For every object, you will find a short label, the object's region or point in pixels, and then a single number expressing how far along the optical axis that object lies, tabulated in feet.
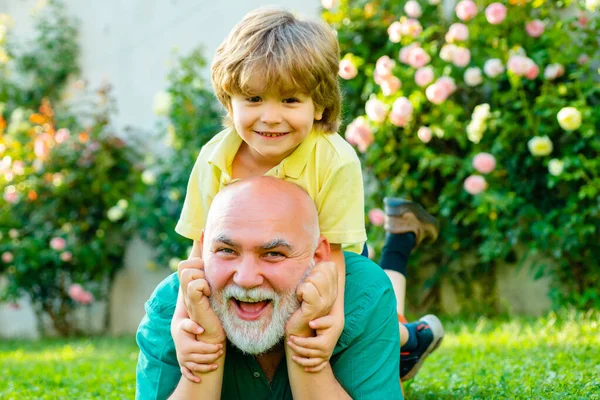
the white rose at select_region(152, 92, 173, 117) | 23.76
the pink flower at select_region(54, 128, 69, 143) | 24.89
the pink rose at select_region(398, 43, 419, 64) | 18.44
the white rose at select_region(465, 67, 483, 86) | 17.97
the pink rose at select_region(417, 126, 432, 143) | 18.25
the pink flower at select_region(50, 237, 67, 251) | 23.95
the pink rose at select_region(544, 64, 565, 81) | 16.93
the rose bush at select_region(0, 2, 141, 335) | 24.44
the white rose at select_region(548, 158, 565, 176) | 16.58
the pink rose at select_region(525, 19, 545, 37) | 17.62
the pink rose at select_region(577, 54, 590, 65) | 17.12
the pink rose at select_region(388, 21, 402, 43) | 18.58
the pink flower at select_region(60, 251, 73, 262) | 23.97
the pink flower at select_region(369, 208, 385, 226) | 18.75
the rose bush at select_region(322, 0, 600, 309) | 17.01
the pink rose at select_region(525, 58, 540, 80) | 17.04
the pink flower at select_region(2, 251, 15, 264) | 24.03
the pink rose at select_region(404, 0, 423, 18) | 18.63
